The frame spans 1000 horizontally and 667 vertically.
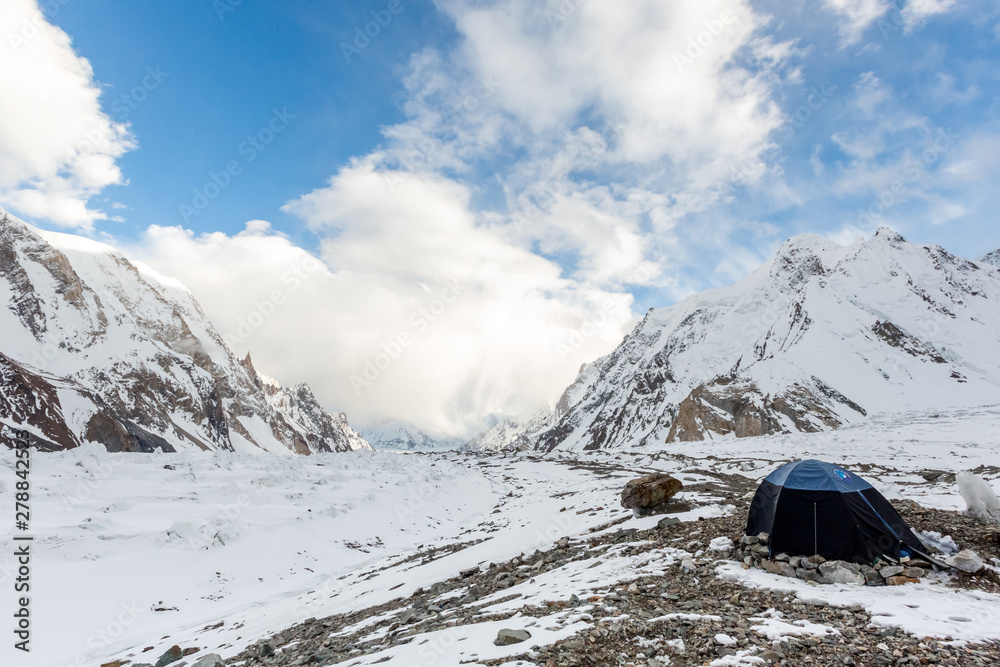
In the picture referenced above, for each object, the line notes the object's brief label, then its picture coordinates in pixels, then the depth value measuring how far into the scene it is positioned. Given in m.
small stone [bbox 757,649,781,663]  5.43
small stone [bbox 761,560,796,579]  8.90
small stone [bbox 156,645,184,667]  9.85
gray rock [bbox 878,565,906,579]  8.20
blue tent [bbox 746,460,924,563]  8.93
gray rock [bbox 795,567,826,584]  8.52
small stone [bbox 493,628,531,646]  6.36
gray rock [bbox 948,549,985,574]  7.91
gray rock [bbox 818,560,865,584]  8.31
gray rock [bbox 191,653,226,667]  8.78
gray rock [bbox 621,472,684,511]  15.62
